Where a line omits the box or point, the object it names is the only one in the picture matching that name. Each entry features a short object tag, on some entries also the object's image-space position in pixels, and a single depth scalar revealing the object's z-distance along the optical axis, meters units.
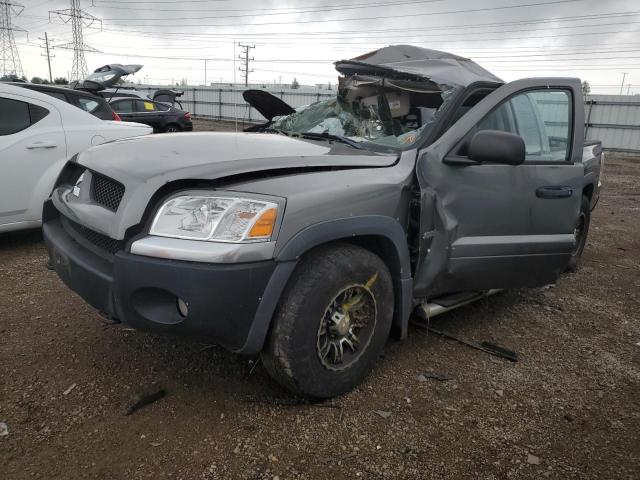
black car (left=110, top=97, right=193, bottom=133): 14.45
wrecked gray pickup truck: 2.07
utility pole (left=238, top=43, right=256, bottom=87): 66.49
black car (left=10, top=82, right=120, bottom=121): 5.57
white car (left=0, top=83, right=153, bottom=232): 4.54
